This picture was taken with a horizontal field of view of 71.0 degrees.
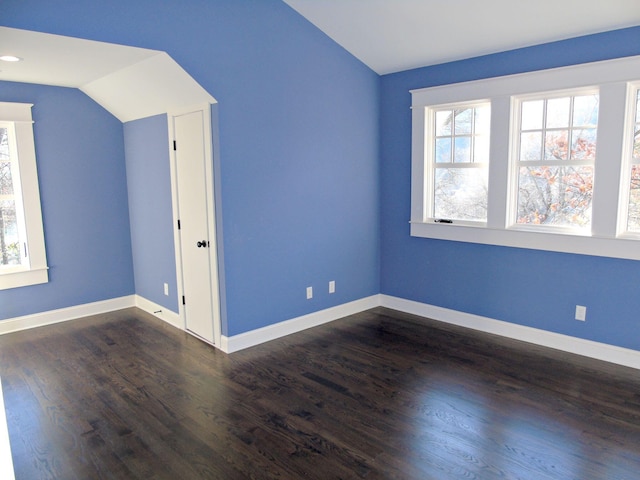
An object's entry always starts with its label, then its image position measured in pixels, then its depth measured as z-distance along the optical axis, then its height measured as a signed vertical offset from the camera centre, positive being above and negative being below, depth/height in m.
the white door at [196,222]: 3.78 -0.27
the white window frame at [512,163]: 3.33 +0.24
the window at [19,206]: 4.30 -0.12
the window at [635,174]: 3.34 +0.08
